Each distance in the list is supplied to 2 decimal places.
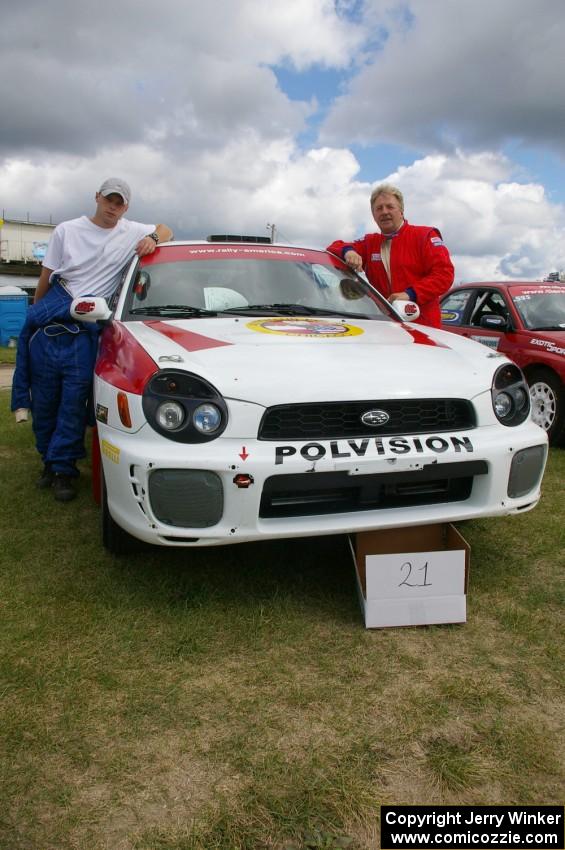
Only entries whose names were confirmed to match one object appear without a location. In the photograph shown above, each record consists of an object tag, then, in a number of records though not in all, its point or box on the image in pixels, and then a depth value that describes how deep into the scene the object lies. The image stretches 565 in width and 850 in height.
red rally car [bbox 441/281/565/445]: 5.57
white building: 43.25
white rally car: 2.38
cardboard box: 2.47
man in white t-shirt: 4.03
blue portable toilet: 17.47
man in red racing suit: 4.37
